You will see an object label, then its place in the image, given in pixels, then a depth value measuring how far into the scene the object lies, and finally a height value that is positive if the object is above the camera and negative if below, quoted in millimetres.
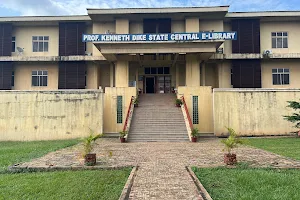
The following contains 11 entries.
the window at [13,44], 20404 +5955
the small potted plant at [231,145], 6385 -1256
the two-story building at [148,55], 19070 +4637
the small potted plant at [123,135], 12076 -1765
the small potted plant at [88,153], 6477 -1529
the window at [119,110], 15195 -384
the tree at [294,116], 12880 -737
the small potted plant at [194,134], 12088 -1715
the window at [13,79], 20179 +2509
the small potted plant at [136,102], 15631 +197
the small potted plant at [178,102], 15439 +147
